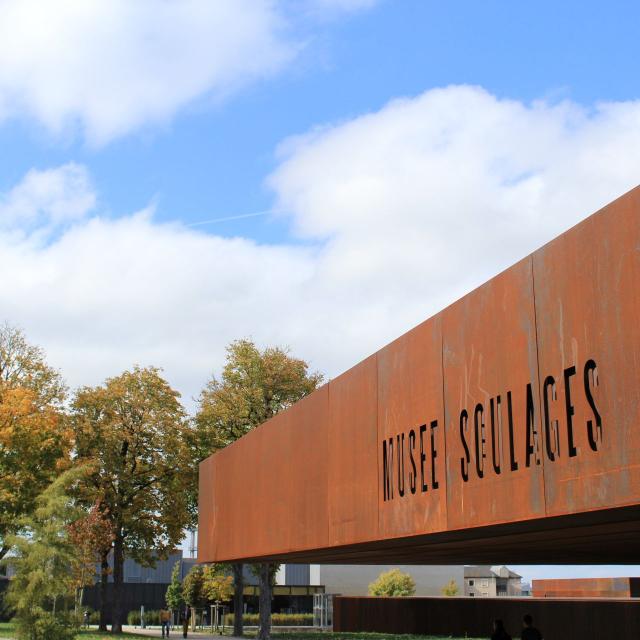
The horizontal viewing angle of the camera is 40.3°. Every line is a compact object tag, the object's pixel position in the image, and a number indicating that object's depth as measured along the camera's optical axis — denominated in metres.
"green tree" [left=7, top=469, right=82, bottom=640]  23.94
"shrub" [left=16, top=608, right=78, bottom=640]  23.67
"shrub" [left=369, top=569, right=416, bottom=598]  69.06
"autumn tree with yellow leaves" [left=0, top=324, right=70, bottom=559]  38.59
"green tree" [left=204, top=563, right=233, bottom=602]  48.12
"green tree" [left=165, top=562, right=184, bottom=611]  63.22
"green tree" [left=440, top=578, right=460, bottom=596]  72.75
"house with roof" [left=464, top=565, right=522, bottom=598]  92.38
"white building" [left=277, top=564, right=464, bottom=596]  75.81
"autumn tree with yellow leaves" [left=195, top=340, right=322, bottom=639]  46.17
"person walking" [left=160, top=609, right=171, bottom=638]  43.03
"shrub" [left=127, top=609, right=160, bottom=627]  64.69
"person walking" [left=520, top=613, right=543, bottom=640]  17.83
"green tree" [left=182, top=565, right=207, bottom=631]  62.28
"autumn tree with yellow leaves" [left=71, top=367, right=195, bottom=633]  43.69
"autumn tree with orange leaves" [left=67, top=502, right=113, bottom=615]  40.47
